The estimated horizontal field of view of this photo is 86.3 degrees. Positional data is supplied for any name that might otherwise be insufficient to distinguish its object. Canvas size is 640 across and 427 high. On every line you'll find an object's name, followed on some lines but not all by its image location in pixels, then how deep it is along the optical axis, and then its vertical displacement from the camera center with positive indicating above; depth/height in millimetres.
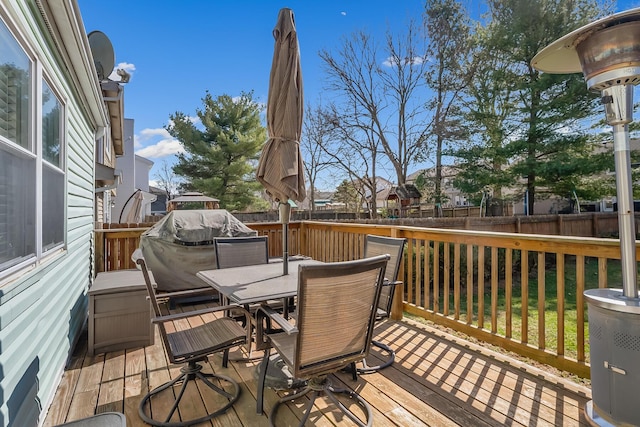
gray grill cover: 4863 -505
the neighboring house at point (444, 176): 15036 +1622
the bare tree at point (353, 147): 15531 +3068
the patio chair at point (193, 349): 2178 -901
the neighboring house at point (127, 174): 17359 +2101
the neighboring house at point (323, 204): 32441 +836
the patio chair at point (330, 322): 1854 -642
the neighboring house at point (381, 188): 23938 +1653
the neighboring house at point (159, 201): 28269 +1154
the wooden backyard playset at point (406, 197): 15625 +695
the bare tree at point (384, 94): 14727 +5278
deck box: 3275 -1013
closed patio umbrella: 2885 +768
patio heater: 1828 -249
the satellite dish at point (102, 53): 5555 +2664
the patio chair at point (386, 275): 2883 -571
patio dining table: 2323 -552
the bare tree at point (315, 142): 15930 +3438
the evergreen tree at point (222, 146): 17078 +3368
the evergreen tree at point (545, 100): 11484 +3799
